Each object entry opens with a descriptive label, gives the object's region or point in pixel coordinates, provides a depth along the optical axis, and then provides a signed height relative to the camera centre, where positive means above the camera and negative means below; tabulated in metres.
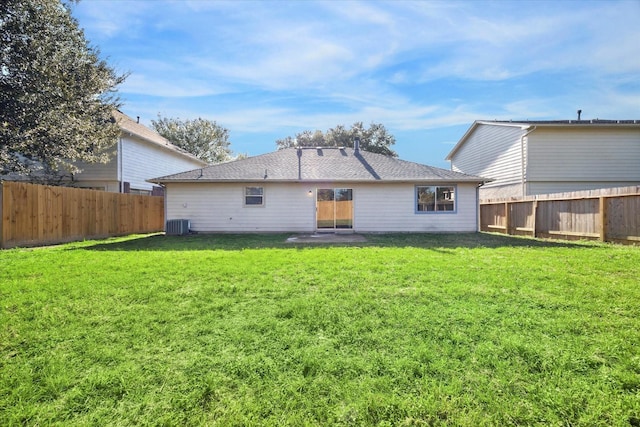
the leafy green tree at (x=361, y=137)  35.62 +8.59
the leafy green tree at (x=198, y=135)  34.72 +8.83
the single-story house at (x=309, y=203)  13.22 +0.41
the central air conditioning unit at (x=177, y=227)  12.95 -0.58
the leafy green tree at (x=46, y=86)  11.59 +4.95
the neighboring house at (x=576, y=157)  15.10 +2.67
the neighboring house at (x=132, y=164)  15.75 +2.71
